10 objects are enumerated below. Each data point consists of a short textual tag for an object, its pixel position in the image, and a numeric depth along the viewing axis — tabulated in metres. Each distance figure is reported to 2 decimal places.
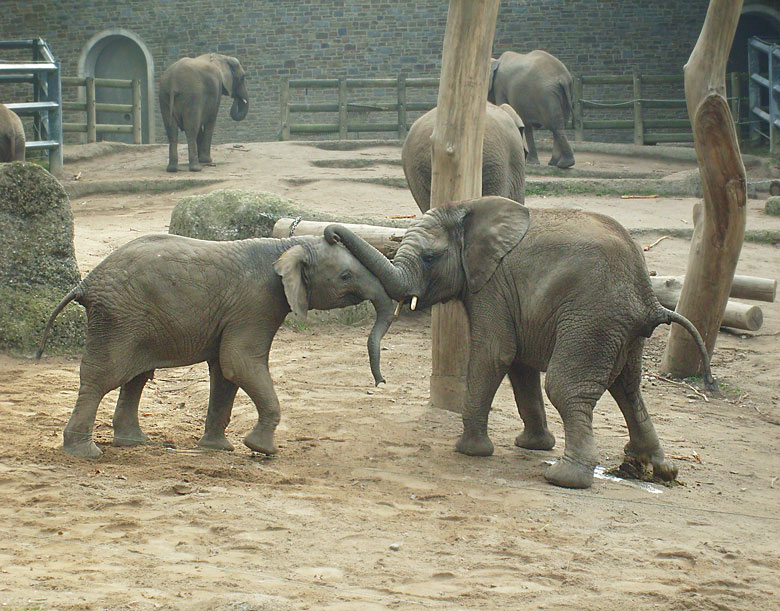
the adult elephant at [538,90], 40.12
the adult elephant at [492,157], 18.22
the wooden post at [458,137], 14.39
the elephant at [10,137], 28.98
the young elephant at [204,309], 11.16
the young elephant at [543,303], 11.57
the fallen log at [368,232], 17.58
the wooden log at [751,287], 19.41
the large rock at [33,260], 15.83
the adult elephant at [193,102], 37.69
